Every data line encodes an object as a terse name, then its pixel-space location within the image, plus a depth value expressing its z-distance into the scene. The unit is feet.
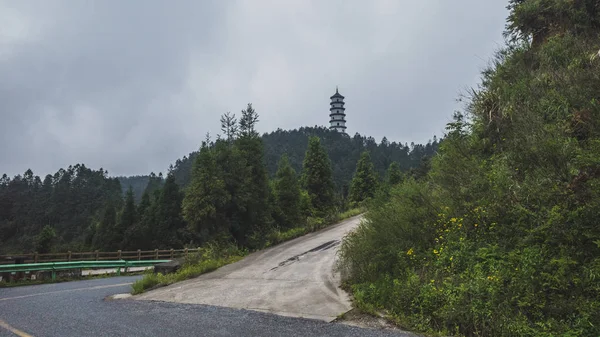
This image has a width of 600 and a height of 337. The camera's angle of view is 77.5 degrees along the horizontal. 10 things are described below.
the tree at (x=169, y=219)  163.48
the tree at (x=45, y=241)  134.10
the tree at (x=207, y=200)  71.31
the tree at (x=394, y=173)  134.82
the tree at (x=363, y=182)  137.13
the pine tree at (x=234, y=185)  74.49
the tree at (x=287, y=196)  93.37
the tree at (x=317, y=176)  111.75
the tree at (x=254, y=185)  76.28
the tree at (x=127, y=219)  187.32
